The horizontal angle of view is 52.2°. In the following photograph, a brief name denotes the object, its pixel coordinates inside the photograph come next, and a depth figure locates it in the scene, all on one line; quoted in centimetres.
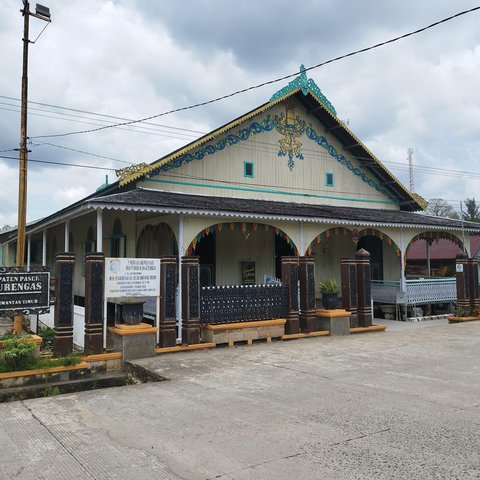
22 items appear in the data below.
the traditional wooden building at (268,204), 1420
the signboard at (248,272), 1744
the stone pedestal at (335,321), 1336
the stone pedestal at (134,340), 995
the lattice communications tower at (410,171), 5877
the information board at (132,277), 1034
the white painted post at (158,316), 1084
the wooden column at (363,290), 1430
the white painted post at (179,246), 1226
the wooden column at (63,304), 934
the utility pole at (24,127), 1262
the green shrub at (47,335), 1135
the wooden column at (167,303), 1079
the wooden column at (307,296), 1320
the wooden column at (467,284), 1759
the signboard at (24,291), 900
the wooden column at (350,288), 1405
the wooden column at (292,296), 1292
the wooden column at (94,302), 977
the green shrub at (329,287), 1377
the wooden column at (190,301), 1121
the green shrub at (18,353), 811
